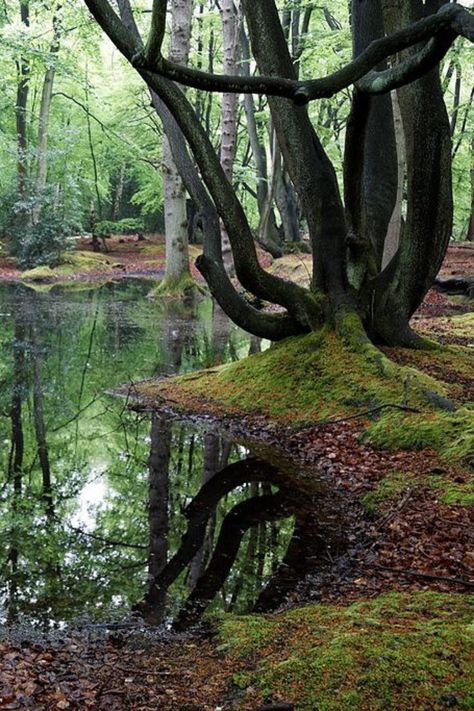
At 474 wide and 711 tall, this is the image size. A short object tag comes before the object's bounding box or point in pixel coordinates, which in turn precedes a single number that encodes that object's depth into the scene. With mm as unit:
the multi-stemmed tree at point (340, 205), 7527
